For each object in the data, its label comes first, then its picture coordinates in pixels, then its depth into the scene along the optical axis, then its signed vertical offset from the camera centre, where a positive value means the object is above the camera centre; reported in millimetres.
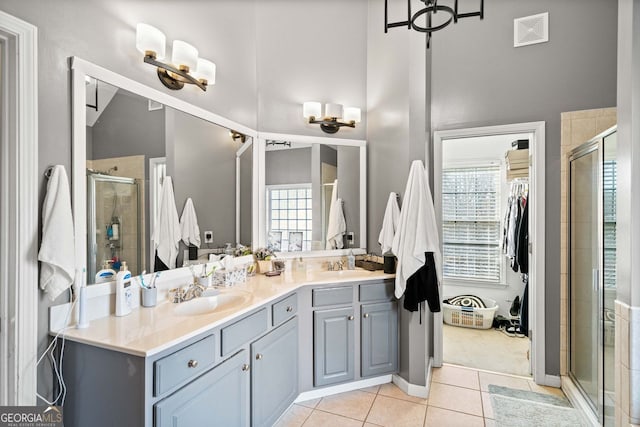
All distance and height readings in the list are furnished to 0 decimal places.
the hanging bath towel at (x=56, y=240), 1382 -124
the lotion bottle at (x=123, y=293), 1642 -419
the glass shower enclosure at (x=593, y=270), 1985 -402
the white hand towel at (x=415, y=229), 2389 -126
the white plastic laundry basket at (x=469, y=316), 3951 -1286
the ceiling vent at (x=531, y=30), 2691 +1539
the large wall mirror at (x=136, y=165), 1615 +285
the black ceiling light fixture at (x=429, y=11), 1505 +947
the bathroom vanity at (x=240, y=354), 1299 -751
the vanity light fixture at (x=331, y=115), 2949 +891
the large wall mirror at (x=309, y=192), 2914 +185
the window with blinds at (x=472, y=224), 4367 -163
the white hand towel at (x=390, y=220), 2725 -67
